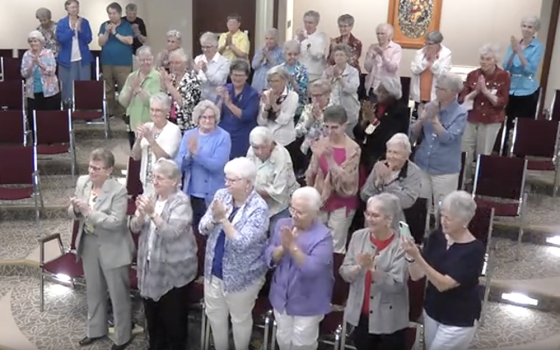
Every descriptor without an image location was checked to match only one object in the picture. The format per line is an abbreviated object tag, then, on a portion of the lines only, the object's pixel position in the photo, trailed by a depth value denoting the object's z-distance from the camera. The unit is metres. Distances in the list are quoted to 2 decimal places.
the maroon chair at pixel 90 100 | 7.76
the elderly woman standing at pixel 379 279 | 3.45
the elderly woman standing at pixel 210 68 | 5.95
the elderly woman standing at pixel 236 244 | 3.73
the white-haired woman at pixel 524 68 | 6.36
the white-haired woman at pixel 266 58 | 6.68
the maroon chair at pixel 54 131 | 6.82
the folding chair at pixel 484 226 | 4.62
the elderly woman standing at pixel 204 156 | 4.66
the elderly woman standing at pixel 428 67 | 6.67
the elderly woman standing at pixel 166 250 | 3.92
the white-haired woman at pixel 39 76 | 7.32
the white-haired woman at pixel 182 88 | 5.60
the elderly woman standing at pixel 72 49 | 7.97
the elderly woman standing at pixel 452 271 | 3.27
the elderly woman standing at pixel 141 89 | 5.76
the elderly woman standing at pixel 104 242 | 4.13
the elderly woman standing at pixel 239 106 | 5.30
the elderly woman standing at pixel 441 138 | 4.83
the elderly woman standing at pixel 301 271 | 3.56
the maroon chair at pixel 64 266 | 4.63
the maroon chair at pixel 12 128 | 6.89
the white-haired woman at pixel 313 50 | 7.06
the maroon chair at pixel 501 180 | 5.50
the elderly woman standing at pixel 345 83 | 6.08
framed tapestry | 9.77
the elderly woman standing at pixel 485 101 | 5.82
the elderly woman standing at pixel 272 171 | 4.35
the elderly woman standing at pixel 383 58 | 7.05
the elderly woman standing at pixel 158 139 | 4.80
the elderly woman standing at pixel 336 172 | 4.40
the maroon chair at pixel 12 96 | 7.79
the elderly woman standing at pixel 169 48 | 6.58
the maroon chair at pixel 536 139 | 6.37
